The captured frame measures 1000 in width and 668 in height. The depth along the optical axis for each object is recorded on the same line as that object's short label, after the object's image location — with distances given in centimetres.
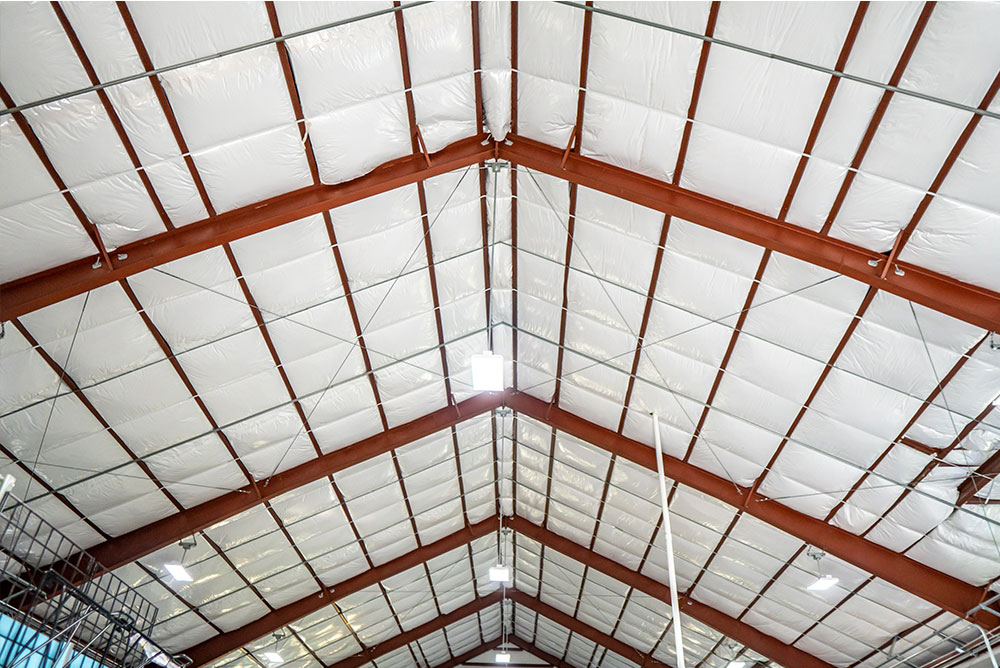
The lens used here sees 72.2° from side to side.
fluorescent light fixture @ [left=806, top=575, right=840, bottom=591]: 2194
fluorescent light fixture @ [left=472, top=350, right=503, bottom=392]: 1647
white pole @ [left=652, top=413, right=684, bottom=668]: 1413
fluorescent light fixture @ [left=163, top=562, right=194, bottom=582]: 2212
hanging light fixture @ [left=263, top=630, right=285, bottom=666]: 3075
